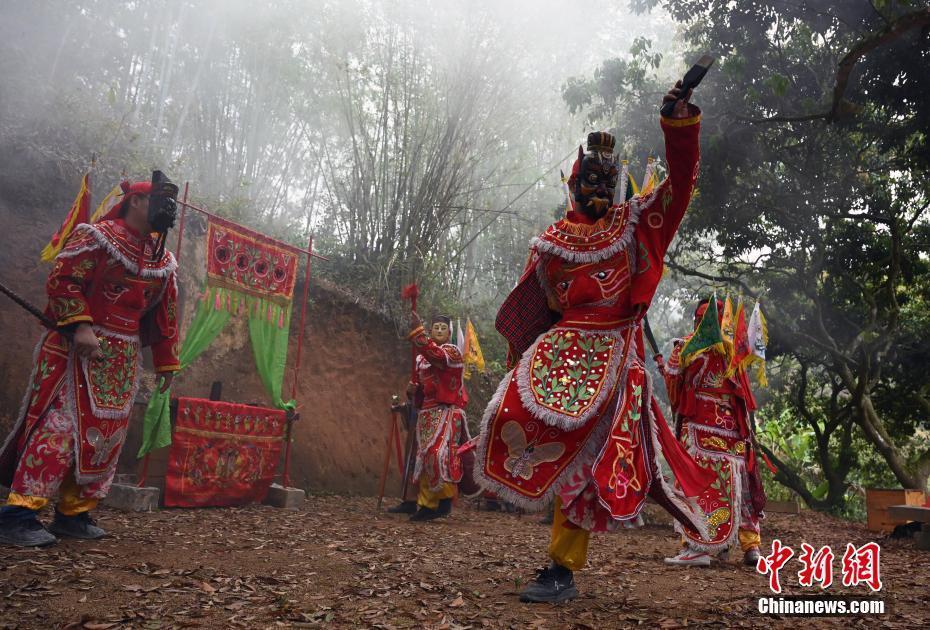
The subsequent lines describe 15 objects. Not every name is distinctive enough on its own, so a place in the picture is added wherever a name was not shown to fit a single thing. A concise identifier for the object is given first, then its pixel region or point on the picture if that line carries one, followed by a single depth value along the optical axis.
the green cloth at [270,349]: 6.93
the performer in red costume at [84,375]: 3.81
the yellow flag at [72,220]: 4.27
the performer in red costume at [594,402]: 2.90
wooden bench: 5.79
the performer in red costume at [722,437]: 4.84
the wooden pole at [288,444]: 7.00
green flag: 4.90
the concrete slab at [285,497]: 6.80
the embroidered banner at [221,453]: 6.15
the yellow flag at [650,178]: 3.77
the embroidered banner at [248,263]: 6.63
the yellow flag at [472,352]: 8.46
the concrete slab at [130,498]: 5.63
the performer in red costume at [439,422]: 6.82
